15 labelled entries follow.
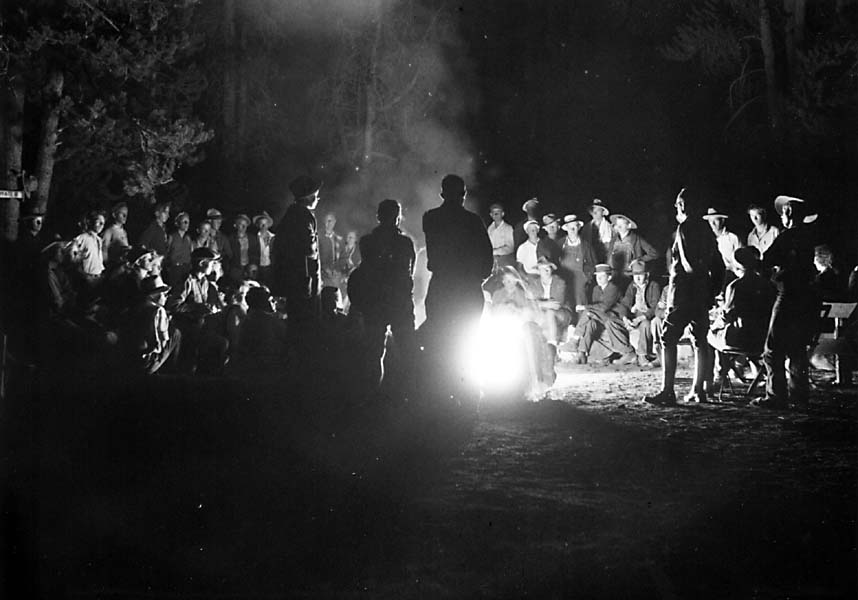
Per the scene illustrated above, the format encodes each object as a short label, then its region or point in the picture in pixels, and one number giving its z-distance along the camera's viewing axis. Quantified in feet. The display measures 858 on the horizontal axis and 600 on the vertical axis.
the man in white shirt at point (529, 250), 48.96
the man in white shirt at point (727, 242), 39.81
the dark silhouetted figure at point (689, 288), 29.68
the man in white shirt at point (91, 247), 39.96
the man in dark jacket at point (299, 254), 30.55
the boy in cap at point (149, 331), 34.71
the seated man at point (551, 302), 44.32
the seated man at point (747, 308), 30.48
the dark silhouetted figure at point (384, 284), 29.60
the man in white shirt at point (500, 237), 51.33
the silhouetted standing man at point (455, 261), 29.19
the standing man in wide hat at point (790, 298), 28.76
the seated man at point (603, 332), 43.01
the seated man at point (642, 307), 42.55
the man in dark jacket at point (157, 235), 51.73
